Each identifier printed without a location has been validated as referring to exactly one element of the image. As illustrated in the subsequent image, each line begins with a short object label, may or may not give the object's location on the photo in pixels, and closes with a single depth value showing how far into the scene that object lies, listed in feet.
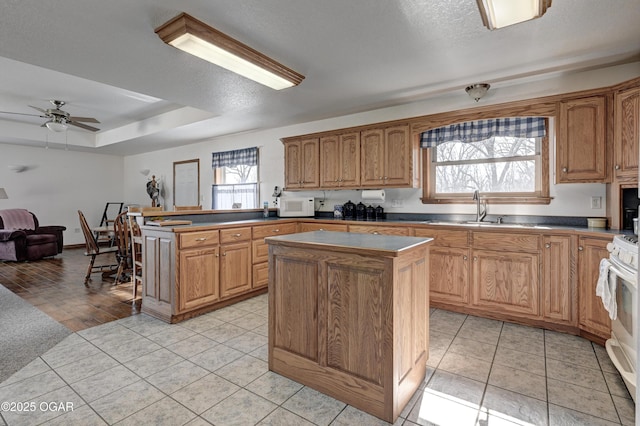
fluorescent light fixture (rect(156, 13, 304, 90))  6.95
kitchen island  5.43
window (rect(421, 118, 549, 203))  10.82
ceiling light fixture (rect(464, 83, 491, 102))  10.82
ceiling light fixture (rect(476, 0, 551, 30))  6.12
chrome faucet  11.39
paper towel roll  13.55
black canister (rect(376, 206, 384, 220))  14.08
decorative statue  23.65
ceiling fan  14.98
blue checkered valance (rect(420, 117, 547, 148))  10.52
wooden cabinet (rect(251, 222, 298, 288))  12.38
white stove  5.83
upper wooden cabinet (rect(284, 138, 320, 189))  14.93
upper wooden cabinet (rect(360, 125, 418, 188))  12.35
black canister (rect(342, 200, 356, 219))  14.65
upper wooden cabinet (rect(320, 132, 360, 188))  13.69
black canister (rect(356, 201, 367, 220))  14.37
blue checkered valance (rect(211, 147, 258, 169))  18.52
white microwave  15.37
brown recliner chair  18.72
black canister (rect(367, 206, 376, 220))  14.13
